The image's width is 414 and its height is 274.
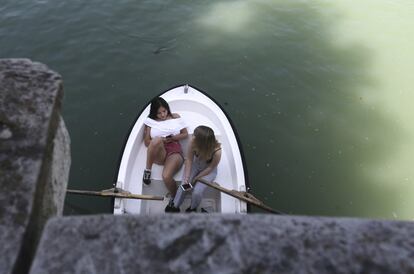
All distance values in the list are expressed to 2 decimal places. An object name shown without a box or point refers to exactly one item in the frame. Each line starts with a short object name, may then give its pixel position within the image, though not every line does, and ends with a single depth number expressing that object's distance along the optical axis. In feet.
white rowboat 17.17
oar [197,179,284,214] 15.90
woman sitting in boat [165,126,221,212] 16.61
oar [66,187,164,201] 15.94
